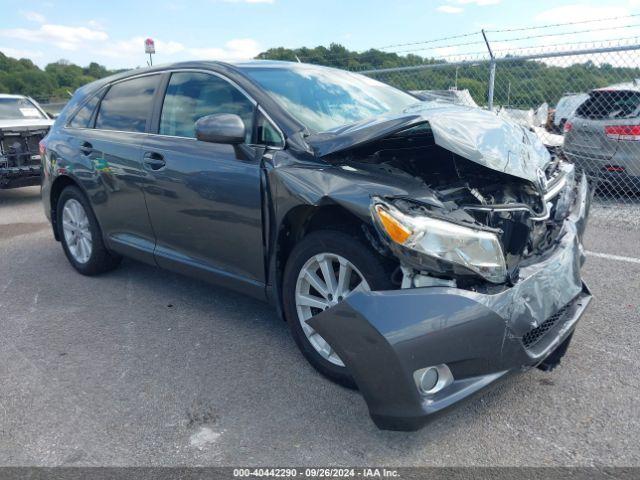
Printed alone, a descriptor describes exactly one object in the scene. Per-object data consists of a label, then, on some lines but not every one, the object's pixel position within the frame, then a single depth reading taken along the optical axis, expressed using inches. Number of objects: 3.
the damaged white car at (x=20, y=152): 321.1
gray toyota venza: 89.4
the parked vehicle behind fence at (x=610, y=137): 272.4
